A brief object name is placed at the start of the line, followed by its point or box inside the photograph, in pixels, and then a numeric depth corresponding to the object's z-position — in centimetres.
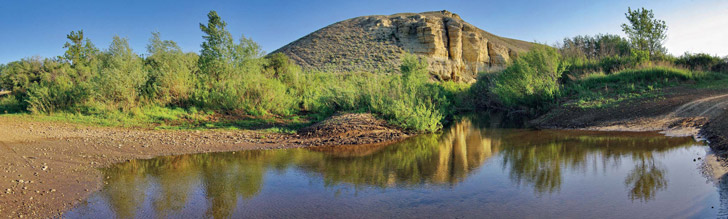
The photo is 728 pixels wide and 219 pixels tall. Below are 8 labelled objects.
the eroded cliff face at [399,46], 5159
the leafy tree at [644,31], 2603
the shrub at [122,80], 1659
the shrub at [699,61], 2086
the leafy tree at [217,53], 1947
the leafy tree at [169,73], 1798
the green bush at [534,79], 1786
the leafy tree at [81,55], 2156
